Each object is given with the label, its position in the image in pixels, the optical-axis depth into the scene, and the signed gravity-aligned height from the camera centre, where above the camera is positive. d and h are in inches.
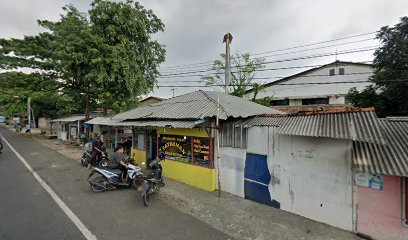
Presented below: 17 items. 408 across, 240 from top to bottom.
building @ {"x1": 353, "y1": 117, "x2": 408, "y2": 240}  158.2 -58.4
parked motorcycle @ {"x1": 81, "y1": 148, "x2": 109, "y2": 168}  396.5 -79.2
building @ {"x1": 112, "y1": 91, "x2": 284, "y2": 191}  277.9 -20.6
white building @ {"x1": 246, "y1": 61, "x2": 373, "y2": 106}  821.9 +148.4
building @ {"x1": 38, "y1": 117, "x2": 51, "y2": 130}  1461.5 -26.6
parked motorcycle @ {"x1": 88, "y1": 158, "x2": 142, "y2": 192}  266.2 -81.5
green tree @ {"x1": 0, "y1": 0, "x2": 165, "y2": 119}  548.1 +207.4
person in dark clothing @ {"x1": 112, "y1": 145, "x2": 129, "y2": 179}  275.3 -59.0
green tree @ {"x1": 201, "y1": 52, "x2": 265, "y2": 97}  967.6 +238.4
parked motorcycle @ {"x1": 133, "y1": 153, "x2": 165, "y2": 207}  229.1 -78.8
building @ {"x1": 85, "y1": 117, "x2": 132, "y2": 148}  618.1 -45.9
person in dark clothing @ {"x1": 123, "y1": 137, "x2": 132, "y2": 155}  508.0 -69.4
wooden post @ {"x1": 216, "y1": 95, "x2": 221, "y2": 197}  259.5 -41.3
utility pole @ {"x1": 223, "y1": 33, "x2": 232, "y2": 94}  331.9 +104.7
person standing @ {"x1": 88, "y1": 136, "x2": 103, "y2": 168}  396.2 -57.8
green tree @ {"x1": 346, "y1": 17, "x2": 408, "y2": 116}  473.4 +108.9
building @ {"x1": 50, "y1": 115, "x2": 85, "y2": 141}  728.7 -35.5
